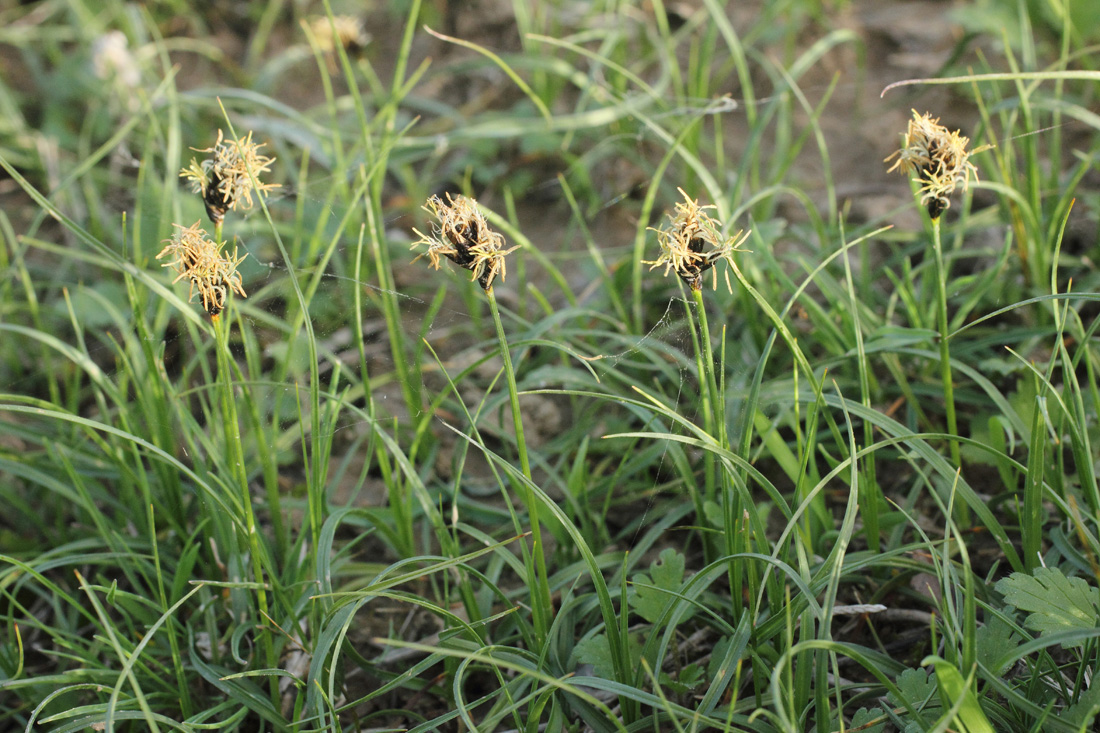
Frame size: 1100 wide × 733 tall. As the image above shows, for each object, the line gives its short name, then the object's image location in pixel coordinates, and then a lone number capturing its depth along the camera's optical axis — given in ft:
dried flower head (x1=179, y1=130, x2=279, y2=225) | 1.76
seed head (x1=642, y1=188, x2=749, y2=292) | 1.70
